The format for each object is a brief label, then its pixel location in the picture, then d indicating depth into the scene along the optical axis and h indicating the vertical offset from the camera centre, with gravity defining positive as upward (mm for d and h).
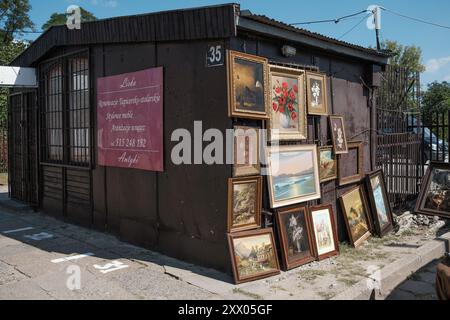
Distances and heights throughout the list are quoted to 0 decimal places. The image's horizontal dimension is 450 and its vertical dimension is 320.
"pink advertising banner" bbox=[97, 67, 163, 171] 6121 +469
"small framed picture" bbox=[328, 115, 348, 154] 6666 +210
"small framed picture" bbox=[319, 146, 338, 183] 6453 -264
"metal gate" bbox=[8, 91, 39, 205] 9641 +104
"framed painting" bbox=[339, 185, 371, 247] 6801 -1135
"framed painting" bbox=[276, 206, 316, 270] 5523 -1188
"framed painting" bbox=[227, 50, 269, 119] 5023 +773
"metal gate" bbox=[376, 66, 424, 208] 8430 +227
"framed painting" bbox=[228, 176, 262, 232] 5156 -678
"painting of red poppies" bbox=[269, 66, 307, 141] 5594 +592
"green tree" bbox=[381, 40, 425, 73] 34188 +7448
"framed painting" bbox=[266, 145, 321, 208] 5525 -364
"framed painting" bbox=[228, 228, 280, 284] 4996 -1295
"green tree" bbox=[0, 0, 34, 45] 31906 +10364
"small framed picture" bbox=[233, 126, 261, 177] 5152 -44
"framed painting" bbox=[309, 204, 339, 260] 6020 -1229
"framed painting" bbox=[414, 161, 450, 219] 7887 -869
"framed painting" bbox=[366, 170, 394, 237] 7363 -1009
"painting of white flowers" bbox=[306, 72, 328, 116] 6156 +806
